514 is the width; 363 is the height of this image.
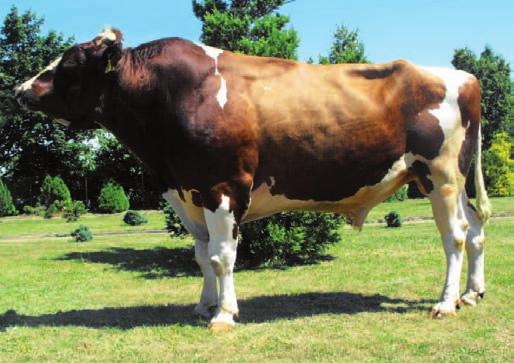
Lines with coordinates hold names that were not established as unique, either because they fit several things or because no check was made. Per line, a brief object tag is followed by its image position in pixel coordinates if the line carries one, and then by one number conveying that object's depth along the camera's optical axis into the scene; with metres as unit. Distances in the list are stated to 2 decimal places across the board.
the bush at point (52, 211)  29.30
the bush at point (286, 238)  11.09
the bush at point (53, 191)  32.41
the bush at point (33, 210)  31.28
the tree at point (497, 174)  34.28
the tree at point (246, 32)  11.16
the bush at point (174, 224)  12.06
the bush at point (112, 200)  31.05
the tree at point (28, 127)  38.22
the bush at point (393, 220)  18.61
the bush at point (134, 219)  23.28
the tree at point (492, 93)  46.41
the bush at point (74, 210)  28.13
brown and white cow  6.39
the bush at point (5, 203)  31.89
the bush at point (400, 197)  32.98
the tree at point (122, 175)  33.89
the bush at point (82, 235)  17.42
